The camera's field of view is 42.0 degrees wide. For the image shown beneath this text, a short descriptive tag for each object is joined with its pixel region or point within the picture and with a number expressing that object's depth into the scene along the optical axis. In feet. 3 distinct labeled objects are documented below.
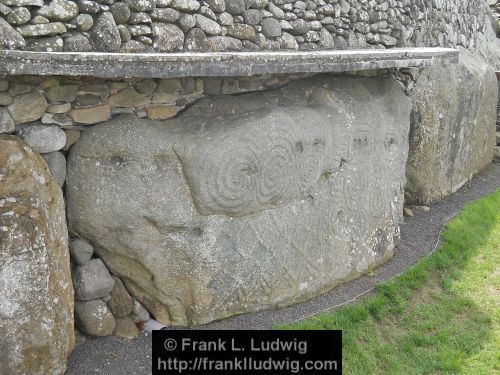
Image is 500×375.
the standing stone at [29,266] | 12.91
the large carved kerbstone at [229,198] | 15.26
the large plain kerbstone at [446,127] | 25.76
